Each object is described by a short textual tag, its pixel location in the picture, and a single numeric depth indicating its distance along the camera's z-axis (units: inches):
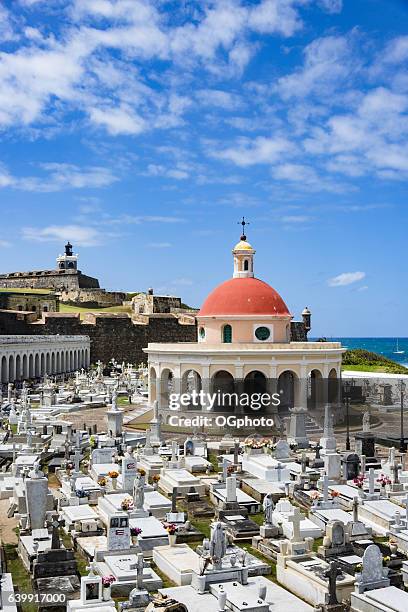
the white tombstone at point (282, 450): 858.6
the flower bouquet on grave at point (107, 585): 420.5
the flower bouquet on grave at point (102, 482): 703.7
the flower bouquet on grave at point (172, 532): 520.7
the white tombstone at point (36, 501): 565.6
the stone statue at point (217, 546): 445.7
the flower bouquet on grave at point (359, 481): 700.2
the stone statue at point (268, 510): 569.7
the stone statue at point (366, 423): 1011.9
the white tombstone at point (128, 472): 684.9
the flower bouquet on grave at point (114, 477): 696.4
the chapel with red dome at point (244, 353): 1157.1
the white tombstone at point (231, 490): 634.2
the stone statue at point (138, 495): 588.4
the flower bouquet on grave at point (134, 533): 528.7
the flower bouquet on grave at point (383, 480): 685.9
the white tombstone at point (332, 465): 768.3
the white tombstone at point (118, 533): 502.3
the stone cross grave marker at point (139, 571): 420.5
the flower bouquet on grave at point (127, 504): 585.0
